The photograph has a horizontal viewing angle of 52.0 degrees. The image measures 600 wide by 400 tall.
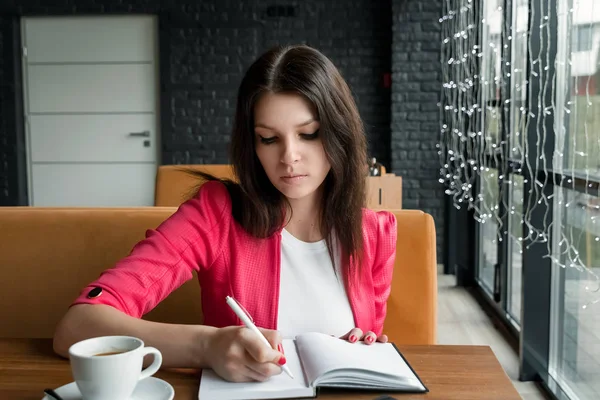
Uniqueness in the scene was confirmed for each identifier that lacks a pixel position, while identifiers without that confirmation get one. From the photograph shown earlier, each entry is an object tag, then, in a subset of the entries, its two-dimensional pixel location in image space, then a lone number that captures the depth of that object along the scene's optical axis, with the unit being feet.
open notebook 2.50
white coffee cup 2.16
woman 3.45
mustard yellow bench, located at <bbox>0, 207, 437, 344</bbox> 4.71
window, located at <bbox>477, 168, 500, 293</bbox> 11.50
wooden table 2.55
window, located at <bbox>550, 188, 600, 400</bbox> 6.75
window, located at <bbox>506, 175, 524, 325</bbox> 9.64
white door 16.48
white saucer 2.40
